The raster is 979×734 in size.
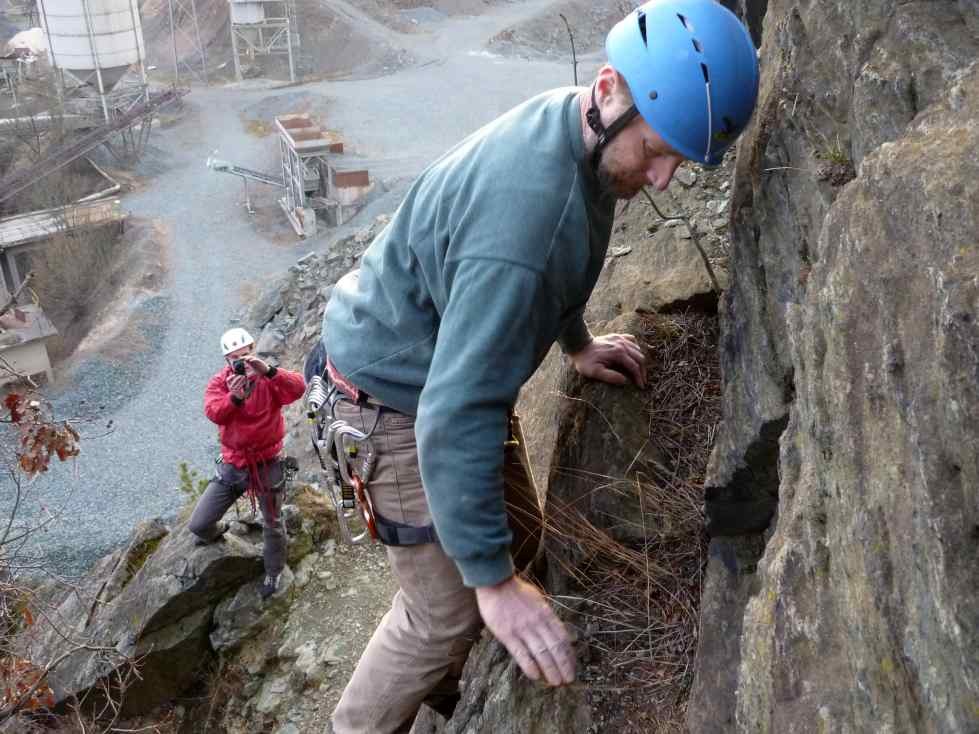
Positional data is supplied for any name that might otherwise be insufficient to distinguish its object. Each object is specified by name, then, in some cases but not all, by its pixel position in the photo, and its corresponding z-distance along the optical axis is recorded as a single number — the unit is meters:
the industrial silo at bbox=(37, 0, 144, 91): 30.81
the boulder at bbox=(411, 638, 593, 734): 3.28
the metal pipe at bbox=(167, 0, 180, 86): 39.84
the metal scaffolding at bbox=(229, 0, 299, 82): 38.31
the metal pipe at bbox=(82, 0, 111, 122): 30.72
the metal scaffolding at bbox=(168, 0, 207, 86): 41.16
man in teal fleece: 2.44
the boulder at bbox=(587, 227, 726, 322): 4.35
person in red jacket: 6.29
